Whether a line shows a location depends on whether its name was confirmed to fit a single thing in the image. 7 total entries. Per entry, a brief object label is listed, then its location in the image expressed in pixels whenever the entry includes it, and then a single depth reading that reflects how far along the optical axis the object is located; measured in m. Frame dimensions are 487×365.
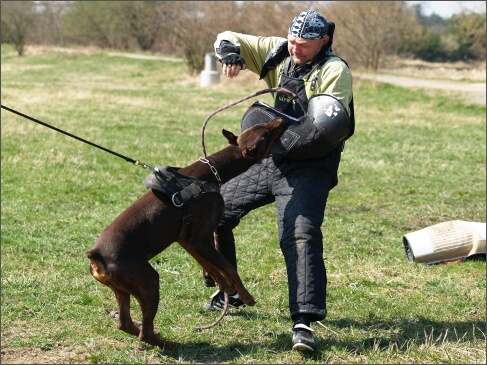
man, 4.47
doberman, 4.09
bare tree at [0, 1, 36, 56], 49.78
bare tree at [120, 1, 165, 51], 50.91
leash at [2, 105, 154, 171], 4.68
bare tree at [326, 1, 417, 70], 29.89
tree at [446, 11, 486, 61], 34.34
